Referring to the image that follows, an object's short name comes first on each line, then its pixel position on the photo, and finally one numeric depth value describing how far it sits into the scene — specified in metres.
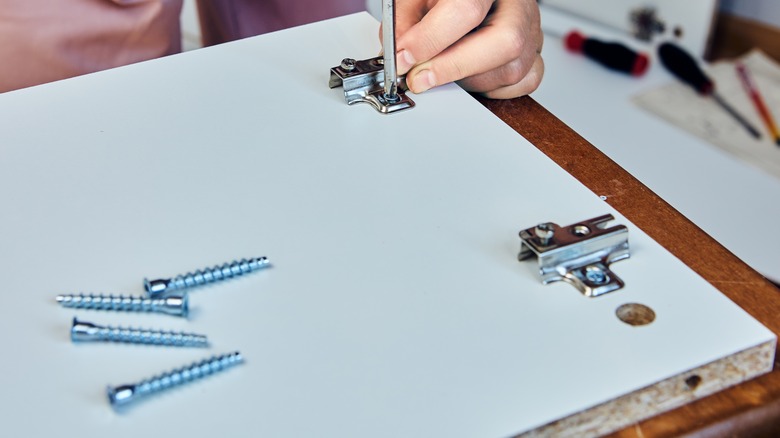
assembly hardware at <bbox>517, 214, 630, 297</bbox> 0.60
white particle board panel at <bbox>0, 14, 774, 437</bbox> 0.55
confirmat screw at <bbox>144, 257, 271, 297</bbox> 0.60
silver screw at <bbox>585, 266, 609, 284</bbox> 0.60
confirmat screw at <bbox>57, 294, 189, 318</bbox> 0.59
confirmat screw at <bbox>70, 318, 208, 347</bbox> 0.57
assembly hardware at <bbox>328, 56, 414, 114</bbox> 0.73
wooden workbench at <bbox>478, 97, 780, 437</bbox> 0.56
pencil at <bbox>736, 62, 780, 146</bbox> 1.30
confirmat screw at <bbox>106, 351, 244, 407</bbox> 0.55
